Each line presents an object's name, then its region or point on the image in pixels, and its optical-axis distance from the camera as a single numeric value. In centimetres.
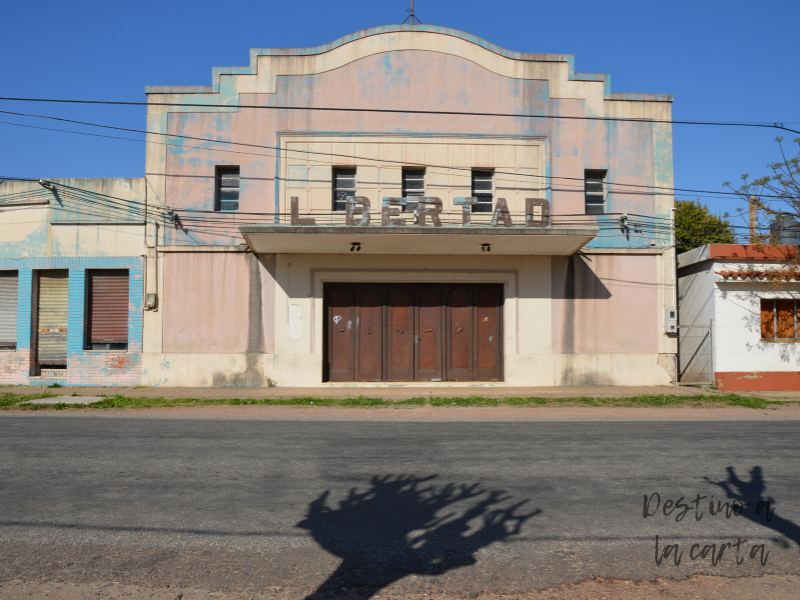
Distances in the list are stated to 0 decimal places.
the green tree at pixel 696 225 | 3328
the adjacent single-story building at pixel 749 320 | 1719
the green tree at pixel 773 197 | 1709
